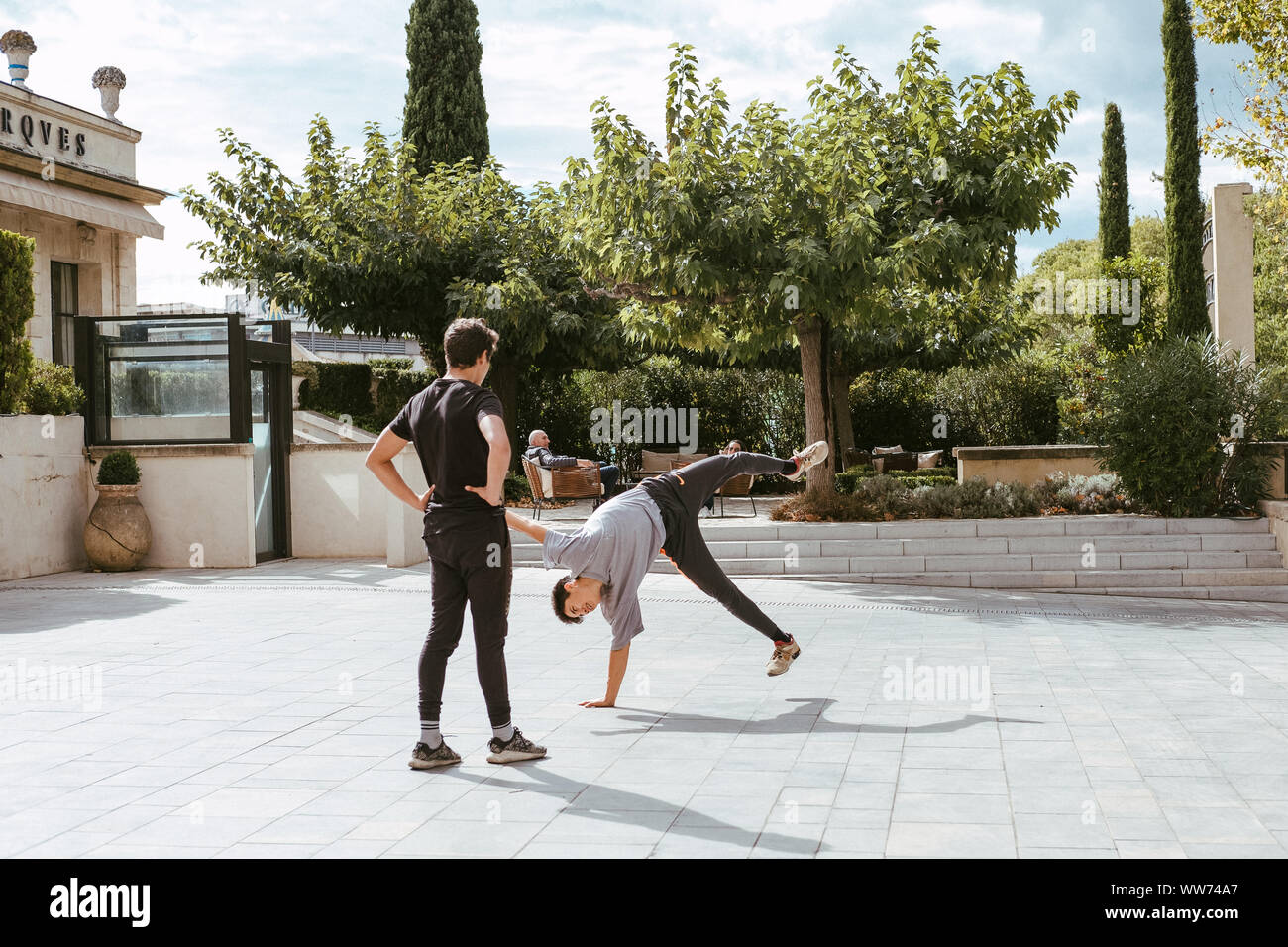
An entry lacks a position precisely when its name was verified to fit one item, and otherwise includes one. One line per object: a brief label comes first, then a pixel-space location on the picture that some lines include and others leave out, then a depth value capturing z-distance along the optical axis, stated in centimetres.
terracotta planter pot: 1325
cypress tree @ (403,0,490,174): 2325
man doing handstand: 578
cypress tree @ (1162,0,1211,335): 2189
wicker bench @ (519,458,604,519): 1551
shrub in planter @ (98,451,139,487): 1336
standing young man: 487
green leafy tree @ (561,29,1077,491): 1207
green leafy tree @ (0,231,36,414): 1248
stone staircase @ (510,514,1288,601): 1177
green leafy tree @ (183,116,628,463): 1747
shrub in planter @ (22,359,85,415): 1318
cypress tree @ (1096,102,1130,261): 2975
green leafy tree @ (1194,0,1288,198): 1614
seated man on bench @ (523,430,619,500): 1432
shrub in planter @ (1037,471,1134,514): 1337
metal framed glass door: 1411
